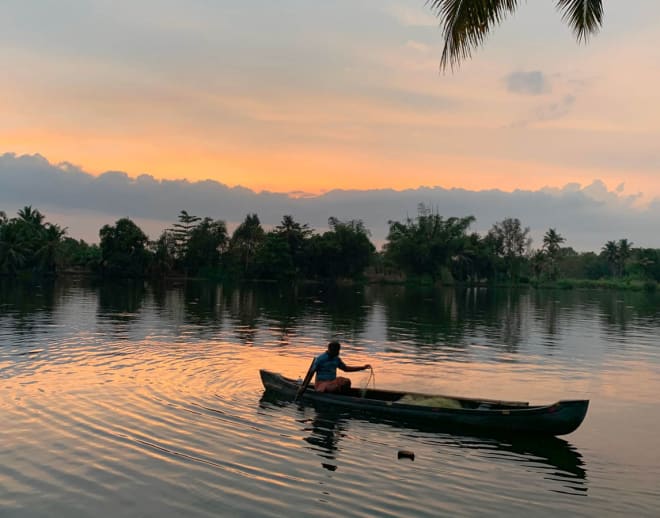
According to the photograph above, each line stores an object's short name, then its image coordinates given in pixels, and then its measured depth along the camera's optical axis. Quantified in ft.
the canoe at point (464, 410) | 43.55
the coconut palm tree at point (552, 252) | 452.35
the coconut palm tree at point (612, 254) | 478.18
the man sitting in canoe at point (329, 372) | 52.70
